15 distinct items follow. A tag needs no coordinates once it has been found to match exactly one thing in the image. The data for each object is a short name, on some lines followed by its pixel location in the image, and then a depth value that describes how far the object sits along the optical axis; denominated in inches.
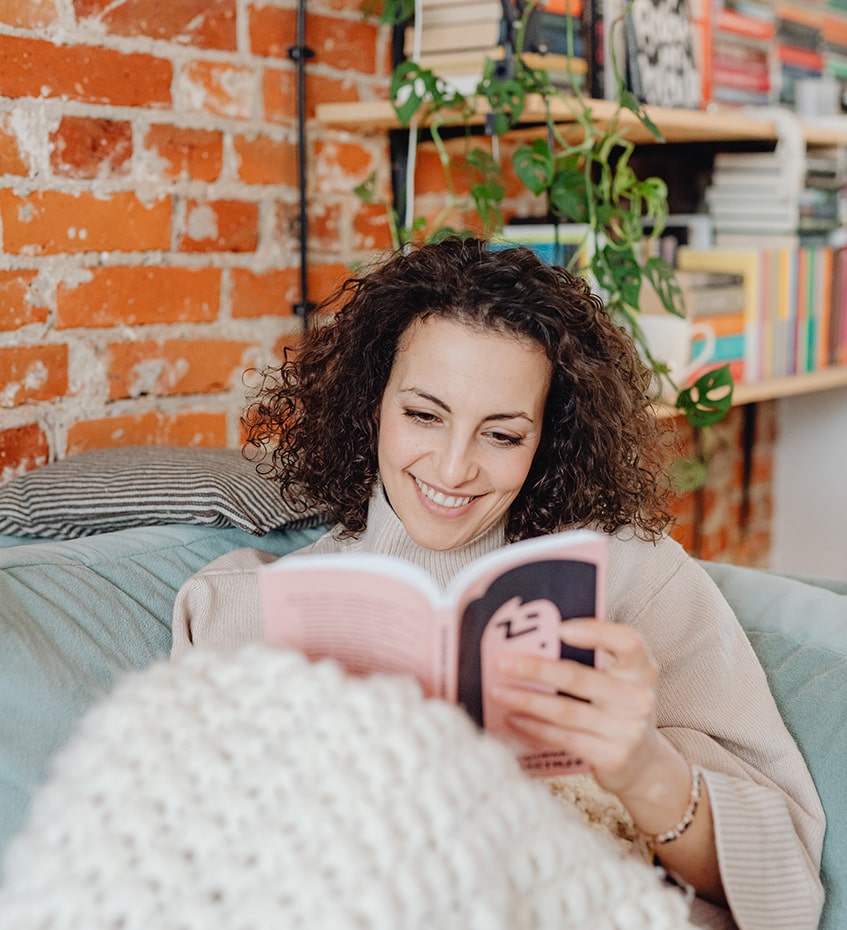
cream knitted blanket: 25.5
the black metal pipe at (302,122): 69.5
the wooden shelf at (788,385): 86.5
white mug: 78.8
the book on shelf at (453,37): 70.0
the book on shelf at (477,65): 69.6
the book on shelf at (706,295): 82.6
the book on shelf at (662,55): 79.4
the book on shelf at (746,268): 89.9
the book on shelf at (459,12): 70.1
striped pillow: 50.7
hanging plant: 68.0
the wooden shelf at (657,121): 70.0
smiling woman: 36.5
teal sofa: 39.1
